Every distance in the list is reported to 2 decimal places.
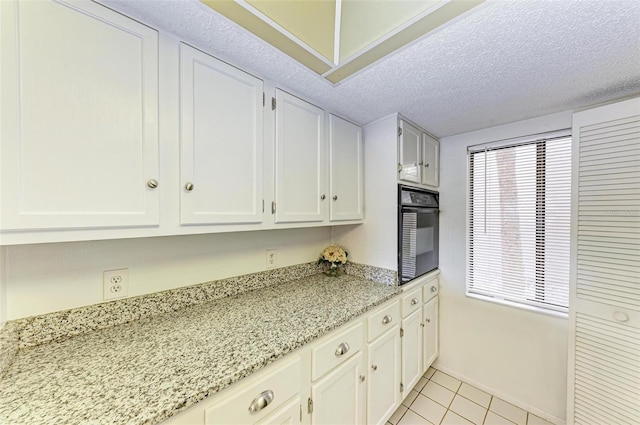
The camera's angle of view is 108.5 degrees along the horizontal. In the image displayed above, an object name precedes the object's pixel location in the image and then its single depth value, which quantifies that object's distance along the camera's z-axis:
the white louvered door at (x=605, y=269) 1.17
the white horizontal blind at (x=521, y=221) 1.59
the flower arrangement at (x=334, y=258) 1.80
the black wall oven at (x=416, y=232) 1.65
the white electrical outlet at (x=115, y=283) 0.98
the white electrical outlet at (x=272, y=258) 1.57
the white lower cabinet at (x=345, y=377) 0.77
